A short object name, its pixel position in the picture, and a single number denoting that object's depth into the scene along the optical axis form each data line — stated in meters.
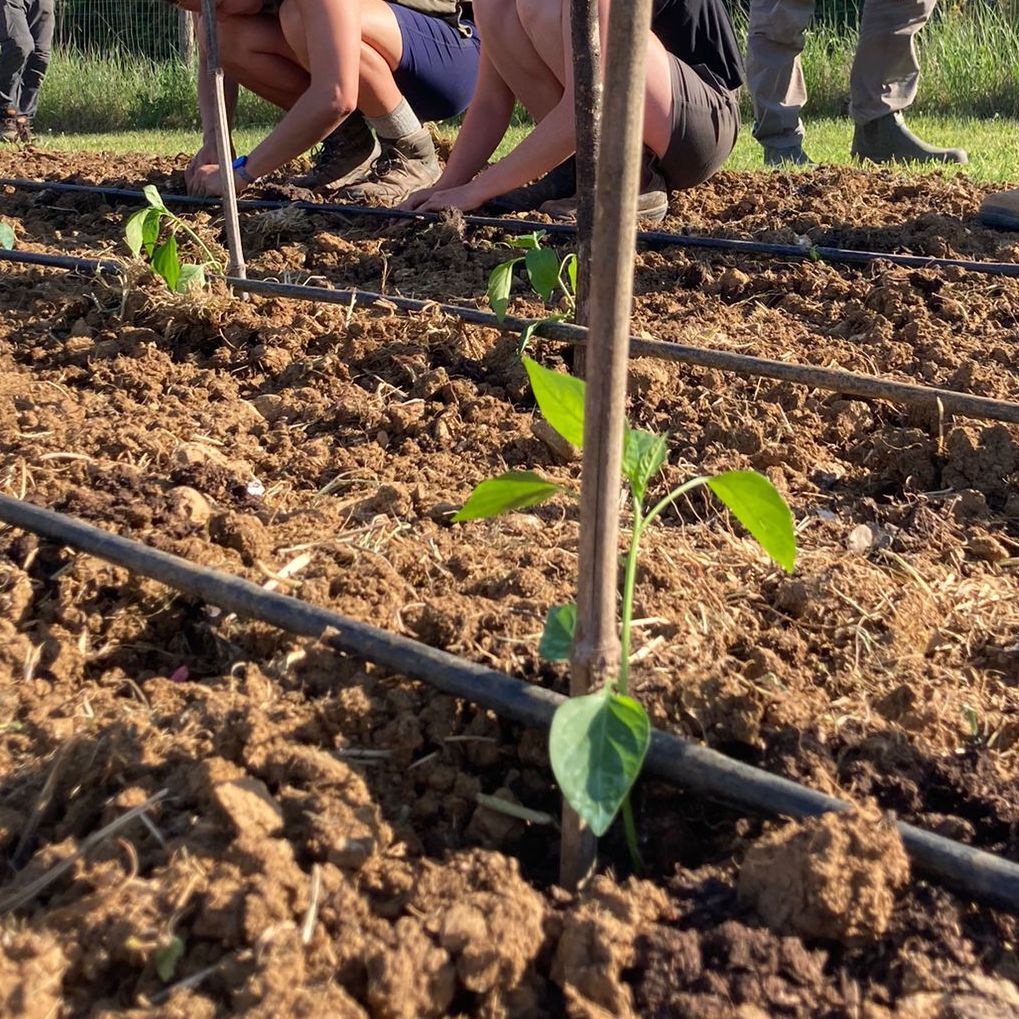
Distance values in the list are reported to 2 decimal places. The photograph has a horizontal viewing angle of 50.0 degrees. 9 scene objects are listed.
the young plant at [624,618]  0.88
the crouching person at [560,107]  3.28
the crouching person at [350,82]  3.68
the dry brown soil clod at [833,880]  0.93
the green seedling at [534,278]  2.26
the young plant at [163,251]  2.54
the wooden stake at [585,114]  1.87
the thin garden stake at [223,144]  2.70
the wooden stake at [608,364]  0.85
